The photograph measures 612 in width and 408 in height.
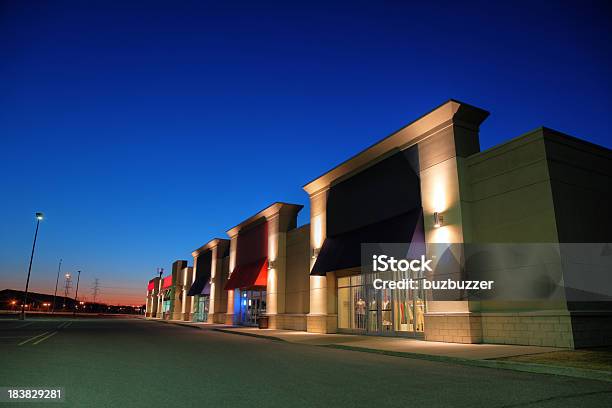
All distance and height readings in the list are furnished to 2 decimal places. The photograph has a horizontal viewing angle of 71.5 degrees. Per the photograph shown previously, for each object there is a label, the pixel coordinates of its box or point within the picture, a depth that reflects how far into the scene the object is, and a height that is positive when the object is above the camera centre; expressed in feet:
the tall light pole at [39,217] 143.78 +29.15
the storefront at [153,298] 249.14 +4.31
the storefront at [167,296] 191.87 +4.53
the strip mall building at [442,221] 41.39 +10.37
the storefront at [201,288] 147.77 +6.13
